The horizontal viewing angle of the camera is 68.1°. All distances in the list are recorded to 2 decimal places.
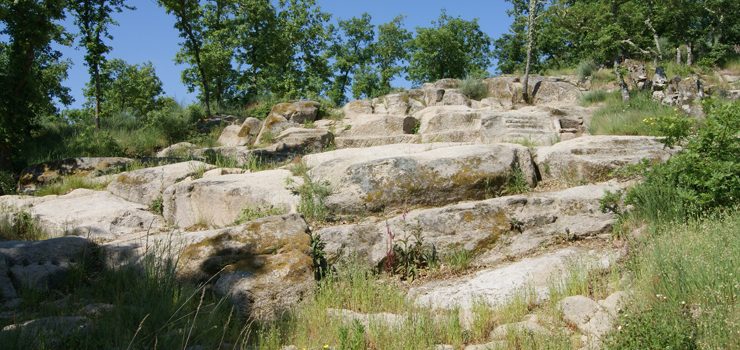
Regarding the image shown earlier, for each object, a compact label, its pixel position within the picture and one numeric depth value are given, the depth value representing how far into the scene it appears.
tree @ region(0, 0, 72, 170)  12.20
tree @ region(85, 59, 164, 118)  36.02
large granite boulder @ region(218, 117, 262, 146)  16.78
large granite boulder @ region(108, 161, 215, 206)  9.81
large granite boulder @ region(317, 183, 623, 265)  6.84
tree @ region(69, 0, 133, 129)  17.83
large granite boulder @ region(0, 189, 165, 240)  8.37
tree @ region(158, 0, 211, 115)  20.89
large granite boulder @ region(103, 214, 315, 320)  5.71
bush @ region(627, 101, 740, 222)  5.92
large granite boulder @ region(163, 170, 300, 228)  8.31
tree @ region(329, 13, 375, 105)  40.38
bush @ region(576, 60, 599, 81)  22.74
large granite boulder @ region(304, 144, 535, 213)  7.79
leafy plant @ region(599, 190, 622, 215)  6.90
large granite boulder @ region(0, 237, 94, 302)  5.60
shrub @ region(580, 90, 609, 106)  17.91
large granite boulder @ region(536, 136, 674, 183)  8.15
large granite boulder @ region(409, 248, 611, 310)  5.59
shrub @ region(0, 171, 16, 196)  11.22
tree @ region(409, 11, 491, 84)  38.09
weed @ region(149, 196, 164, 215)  9.37
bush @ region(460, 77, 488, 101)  20.06
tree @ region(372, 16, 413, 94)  44.31
